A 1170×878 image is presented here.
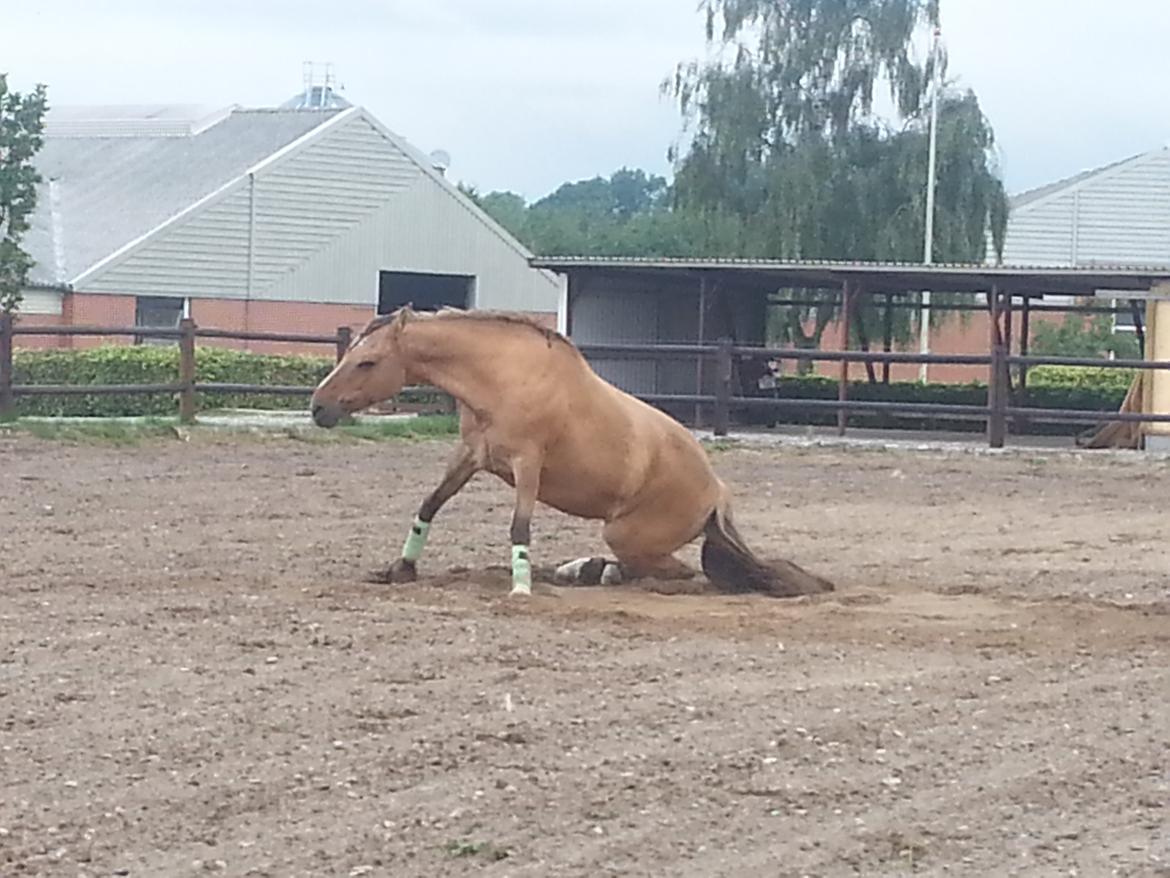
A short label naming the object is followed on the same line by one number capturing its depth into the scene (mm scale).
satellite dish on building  52456
